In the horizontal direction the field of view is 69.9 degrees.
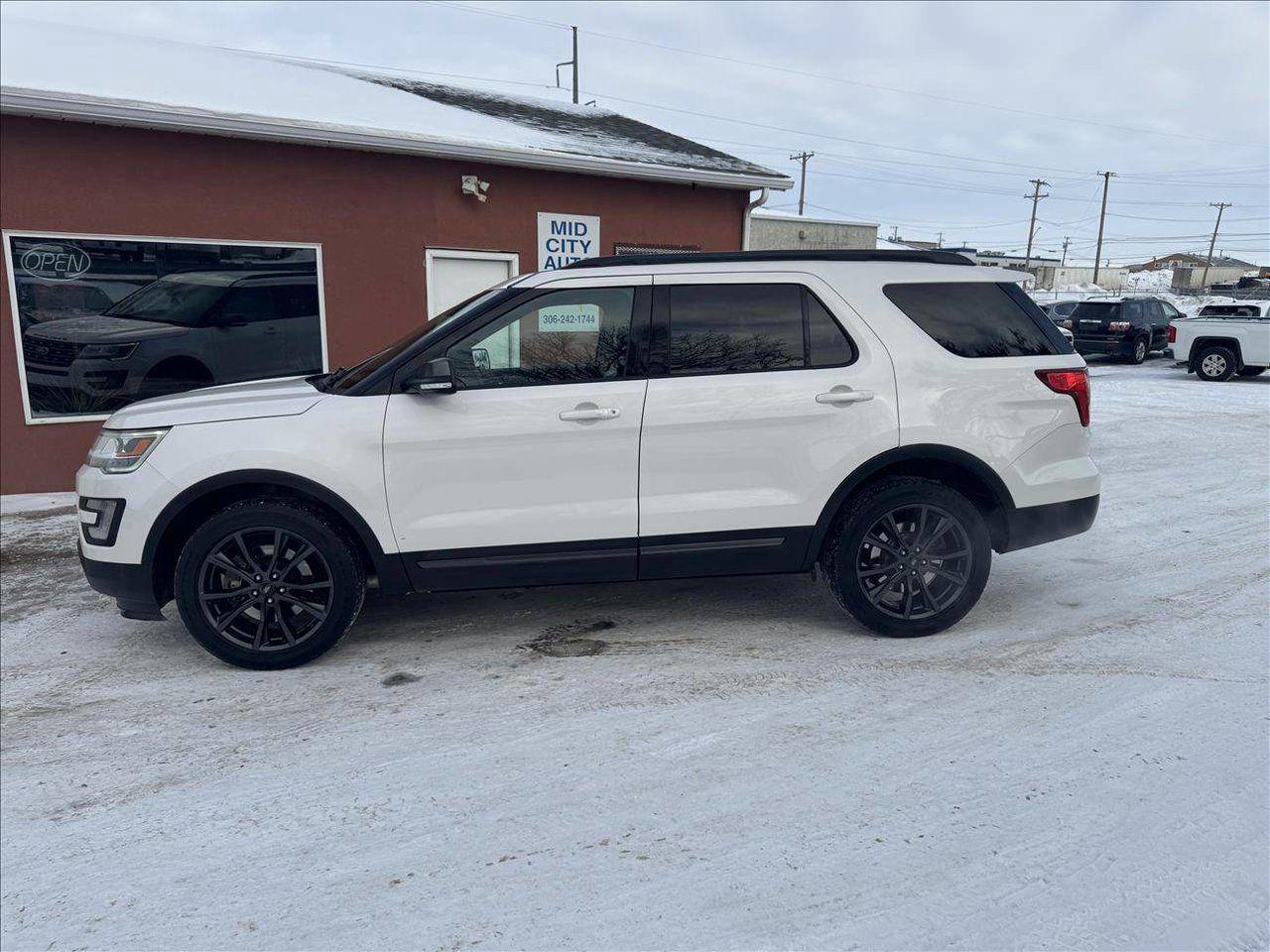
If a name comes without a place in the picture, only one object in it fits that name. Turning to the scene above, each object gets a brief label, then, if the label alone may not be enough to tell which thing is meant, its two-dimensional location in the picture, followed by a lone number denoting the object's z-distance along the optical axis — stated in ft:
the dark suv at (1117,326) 71.77
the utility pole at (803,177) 198.55
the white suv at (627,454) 13.92
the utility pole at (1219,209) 254.27
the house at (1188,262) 328.29
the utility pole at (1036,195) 231.09
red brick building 26.68
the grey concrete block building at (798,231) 115.96
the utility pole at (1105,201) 206.90
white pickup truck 59.26
